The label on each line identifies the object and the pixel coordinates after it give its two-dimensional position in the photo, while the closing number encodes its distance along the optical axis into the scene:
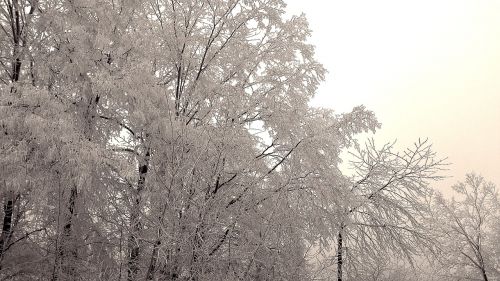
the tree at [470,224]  16.02
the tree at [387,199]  8.62
